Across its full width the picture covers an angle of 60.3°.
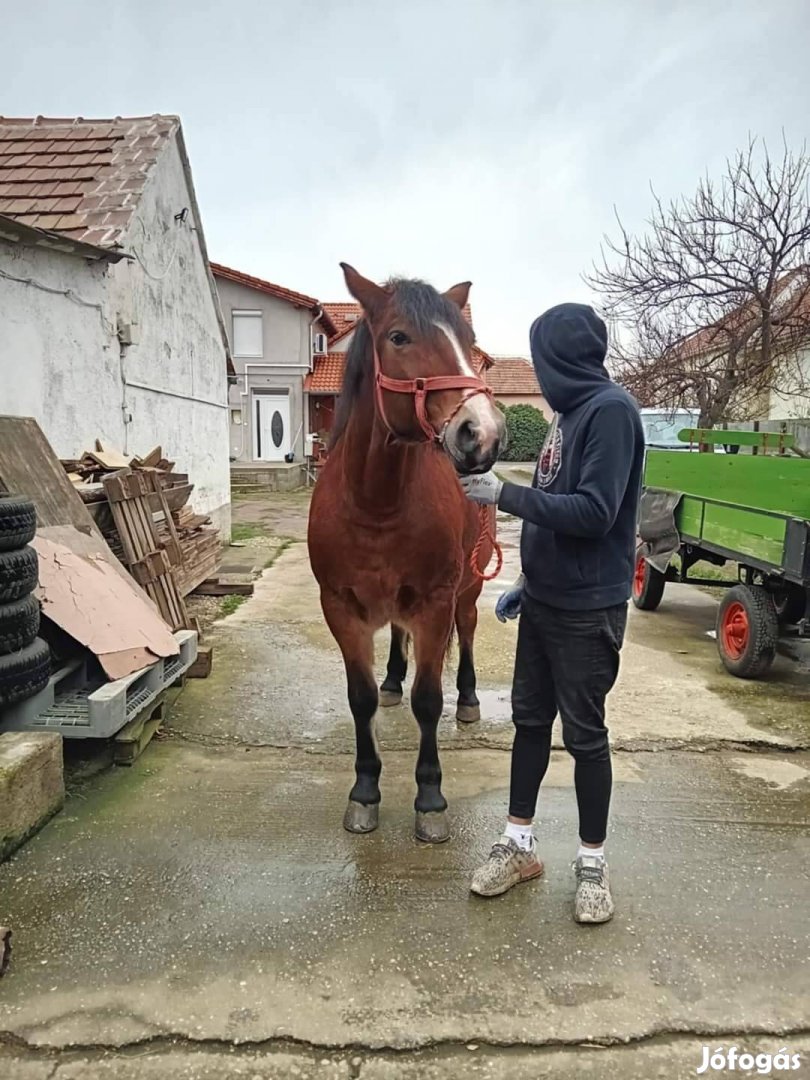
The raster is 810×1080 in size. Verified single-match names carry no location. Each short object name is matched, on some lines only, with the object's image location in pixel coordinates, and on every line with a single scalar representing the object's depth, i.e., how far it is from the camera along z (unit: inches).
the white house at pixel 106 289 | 202.4
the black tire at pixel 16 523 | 108.3
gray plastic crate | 114.9
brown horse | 91.0
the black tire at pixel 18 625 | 107.5
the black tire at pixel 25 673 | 108.3
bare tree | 430.6
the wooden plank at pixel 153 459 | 221.4
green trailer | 172.1
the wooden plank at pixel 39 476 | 147.8
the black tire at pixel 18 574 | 106.8
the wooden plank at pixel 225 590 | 259.8
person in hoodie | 81.5
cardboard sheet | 129.6
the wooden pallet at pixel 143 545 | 174.9
